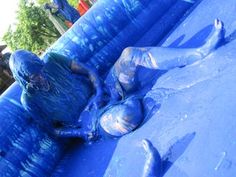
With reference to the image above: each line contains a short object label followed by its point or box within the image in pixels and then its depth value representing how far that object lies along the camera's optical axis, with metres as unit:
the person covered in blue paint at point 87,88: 2.89
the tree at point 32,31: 20.03
